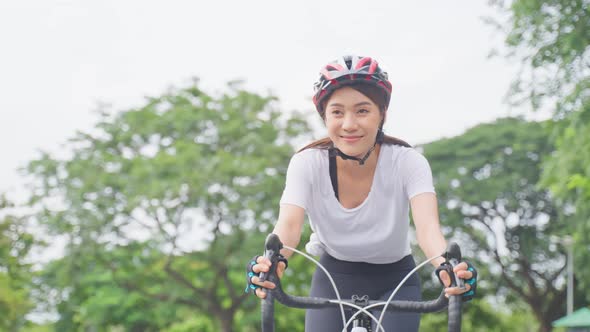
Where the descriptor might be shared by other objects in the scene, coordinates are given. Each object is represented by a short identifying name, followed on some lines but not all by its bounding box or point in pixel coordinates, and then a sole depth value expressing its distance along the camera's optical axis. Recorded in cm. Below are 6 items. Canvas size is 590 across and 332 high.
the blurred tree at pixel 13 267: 2099
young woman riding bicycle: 345
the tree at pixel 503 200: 2872
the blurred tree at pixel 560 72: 1438
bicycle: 272
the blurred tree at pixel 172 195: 2209
